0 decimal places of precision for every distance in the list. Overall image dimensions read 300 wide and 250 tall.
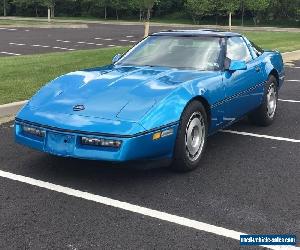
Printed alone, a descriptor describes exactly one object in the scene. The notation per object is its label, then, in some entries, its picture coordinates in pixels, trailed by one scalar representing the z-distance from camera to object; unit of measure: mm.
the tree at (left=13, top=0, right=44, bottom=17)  55875
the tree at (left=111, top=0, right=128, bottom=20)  52031
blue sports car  4262
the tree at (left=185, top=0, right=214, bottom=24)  43938
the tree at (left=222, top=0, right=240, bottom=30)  36394
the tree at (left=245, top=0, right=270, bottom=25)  40469
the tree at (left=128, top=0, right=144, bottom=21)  48988
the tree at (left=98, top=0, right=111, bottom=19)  53188
